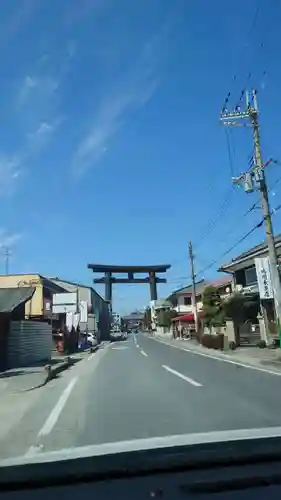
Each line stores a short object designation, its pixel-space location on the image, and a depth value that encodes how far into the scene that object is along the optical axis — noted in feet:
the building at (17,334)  78.84
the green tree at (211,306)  147.84
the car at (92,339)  208.54
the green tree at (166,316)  334.54
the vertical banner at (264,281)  101.24
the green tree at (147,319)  496.23
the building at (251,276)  118.99
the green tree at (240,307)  127.73
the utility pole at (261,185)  78.74
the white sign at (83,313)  206.28
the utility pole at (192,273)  191.01
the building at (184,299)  337.72
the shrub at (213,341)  123.95
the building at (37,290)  195.45
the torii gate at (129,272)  386.05
